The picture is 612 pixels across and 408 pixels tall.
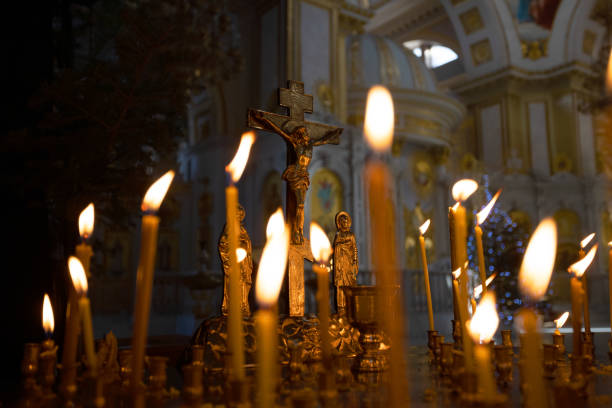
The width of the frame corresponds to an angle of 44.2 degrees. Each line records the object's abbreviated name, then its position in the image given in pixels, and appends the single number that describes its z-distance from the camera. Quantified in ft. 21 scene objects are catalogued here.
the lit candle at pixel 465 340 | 1.86
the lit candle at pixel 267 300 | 1.40
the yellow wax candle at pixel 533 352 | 1.39
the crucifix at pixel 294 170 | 2.80
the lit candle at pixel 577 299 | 1.98
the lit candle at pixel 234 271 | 1.54
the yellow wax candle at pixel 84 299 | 1.69
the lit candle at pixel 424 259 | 2.39
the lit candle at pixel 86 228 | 1.80
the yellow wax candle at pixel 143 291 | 1.62
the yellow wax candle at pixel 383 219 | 1.53
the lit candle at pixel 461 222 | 1.92
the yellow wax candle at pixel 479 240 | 2.07
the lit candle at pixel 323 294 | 1.78
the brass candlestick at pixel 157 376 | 2.04
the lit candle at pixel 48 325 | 2.02
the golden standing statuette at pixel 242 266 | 2.58
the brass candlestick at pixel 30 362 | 2.14
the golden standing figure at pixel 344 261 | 2.80
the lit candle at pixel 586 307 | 2.30
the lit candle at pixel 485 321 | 1.79
